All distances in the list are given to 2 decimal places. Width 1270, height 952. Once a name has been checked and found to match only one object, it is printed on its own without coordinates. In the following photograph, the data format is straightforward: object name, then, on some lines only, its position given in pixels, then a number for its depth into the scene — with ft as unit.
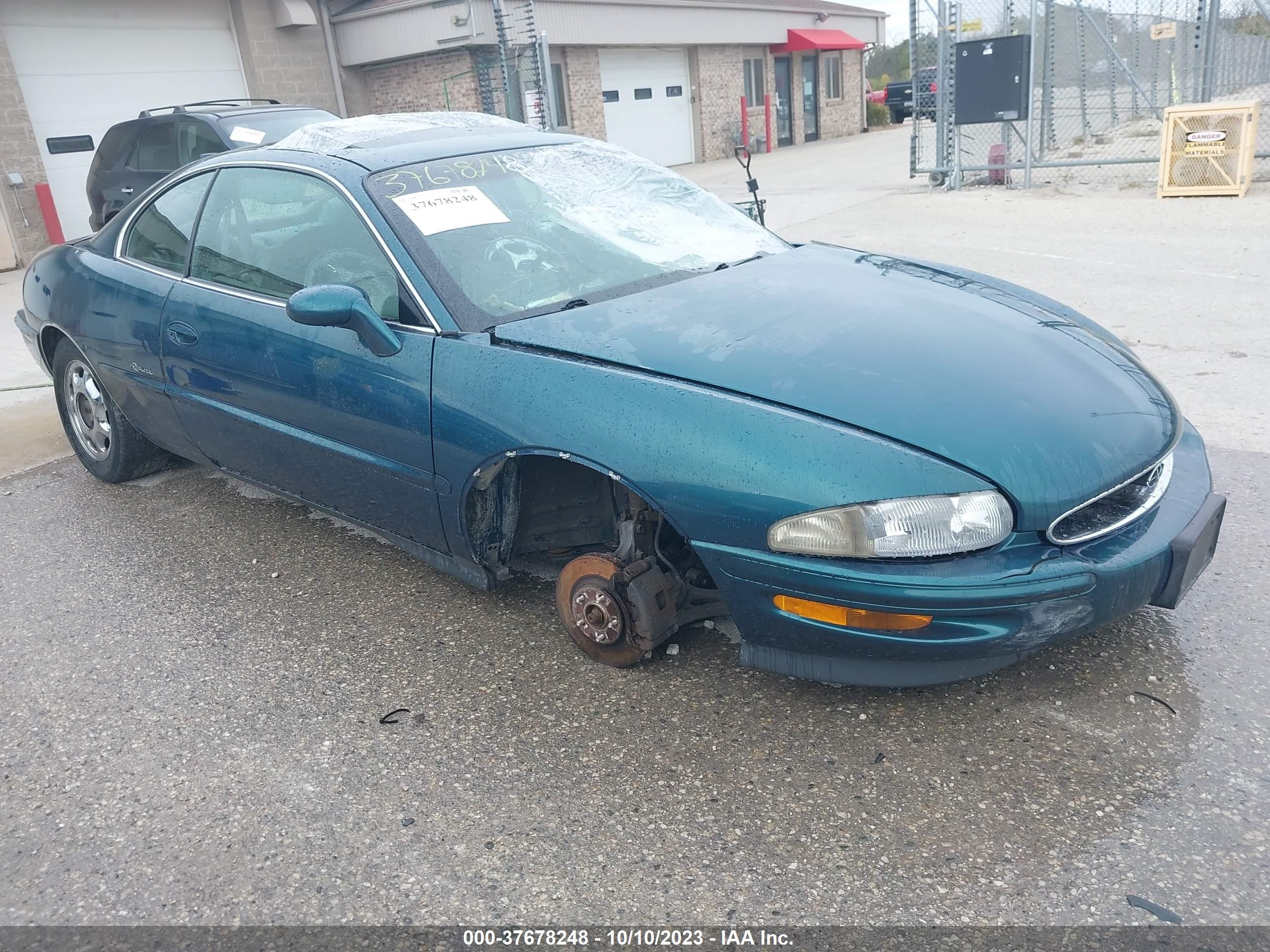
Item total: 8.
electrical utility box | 37.37
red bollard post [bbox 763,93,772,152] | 81.76
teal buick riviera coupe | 7.63
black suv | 27.91
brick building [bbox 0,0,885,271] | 42.75
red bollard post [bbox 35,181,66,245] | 41.78
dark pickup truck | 46.33
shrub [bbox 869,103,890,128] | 104.58
